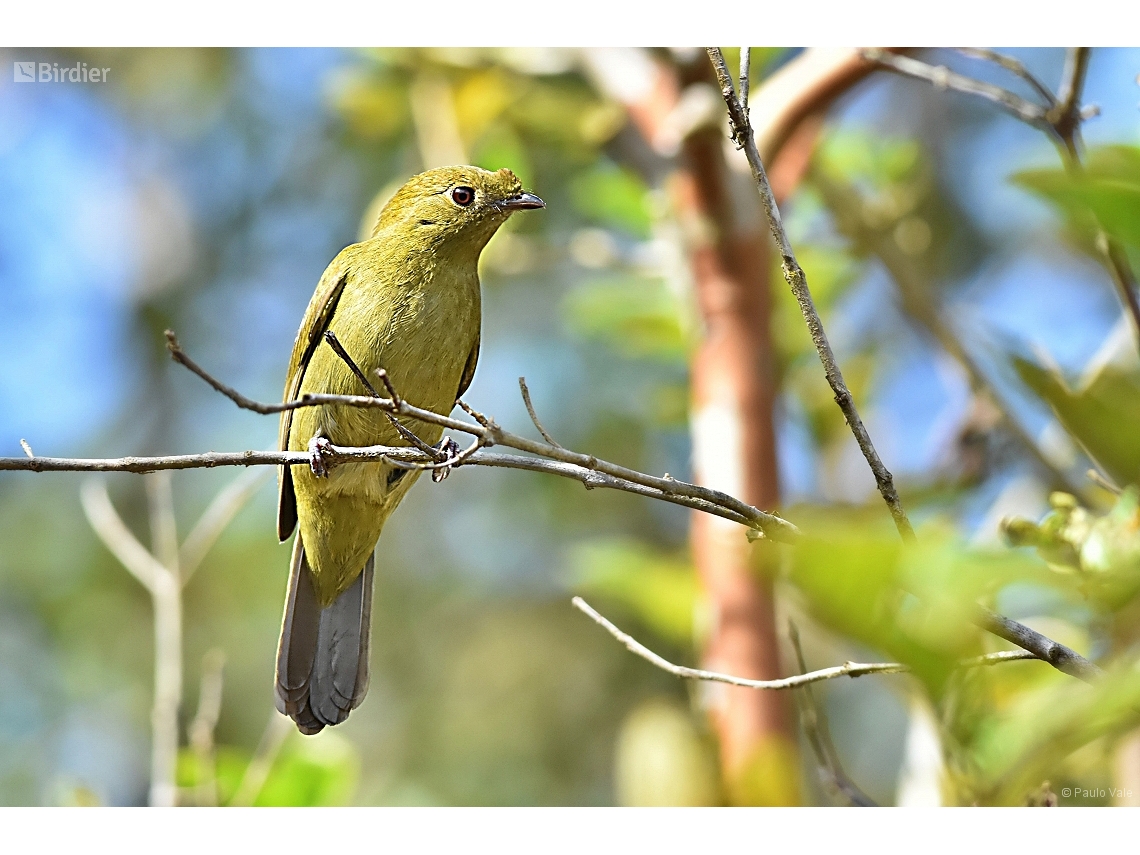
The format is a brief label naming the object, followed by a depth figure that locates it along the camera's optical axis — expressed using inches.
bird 207.9
